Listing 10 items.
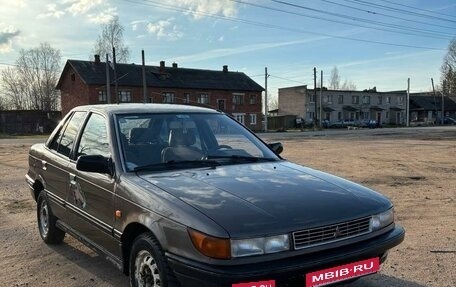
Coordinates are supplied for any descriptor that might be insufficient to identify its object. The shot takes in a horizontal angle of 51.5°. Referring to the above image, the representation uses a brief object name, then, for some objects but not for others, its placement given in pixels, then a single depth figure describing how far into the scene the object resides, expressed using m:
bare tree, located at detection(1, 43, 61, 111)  81.75
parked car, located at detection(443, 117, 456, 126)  84.56
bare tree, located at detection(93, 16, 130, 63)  64.81
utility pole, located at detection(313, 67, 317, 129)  63.08
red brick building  56.06
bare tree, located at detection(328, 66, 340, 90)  116.88
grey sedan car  2.91
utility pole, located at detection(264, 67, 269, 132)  57.99
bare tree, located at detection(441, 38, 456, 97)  85.31
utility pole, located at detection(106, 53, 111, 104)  42.03
